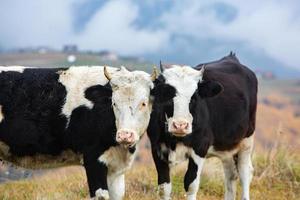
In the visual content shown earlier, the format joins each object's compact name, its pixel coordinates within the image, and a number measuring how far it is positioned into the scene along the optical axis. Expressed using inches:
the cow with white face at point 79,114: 627.1
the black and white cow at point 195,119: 666.3
